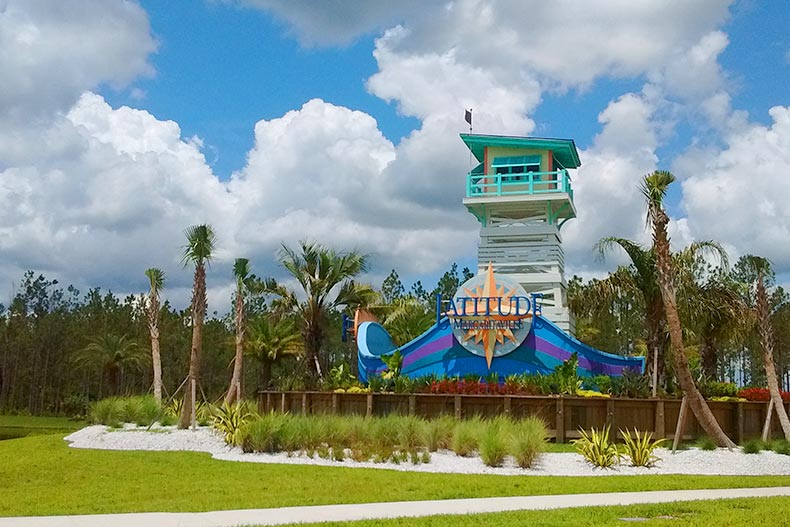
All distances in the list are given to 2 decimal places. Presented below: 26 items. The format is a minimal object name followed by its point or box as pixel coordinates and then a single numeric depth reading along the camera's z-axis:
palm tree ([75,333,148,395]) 50.09
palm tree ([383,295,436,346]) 38.06
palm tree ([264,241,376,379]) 31.61
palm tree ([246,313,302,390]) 41.72
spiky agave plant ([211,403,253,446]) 20.12
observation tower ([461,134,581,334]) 31.36
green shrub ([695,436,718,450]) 20.33
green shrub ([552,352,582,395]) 24.28
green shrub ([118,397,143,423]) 27.48
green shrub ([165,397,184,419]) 29.23
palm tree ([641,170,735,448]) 20.80
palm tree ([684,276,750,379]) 28.33
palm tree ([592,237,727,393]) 26.09
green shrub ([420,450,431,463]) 17.08
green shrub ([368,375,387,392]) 26.30
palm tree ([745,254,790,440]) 21.91
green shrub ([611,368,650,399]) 23.86
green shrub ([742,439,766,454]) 20.02
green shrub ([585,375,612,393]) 25.38
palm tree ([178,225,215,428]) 25.73
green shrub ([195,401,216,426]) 26.34
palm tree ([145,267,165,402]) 38.94
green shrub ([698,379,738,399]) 25.03
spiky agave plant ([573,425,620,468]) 17.16
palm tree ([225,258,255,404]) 29.62
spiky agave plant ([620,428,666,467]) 17.47
